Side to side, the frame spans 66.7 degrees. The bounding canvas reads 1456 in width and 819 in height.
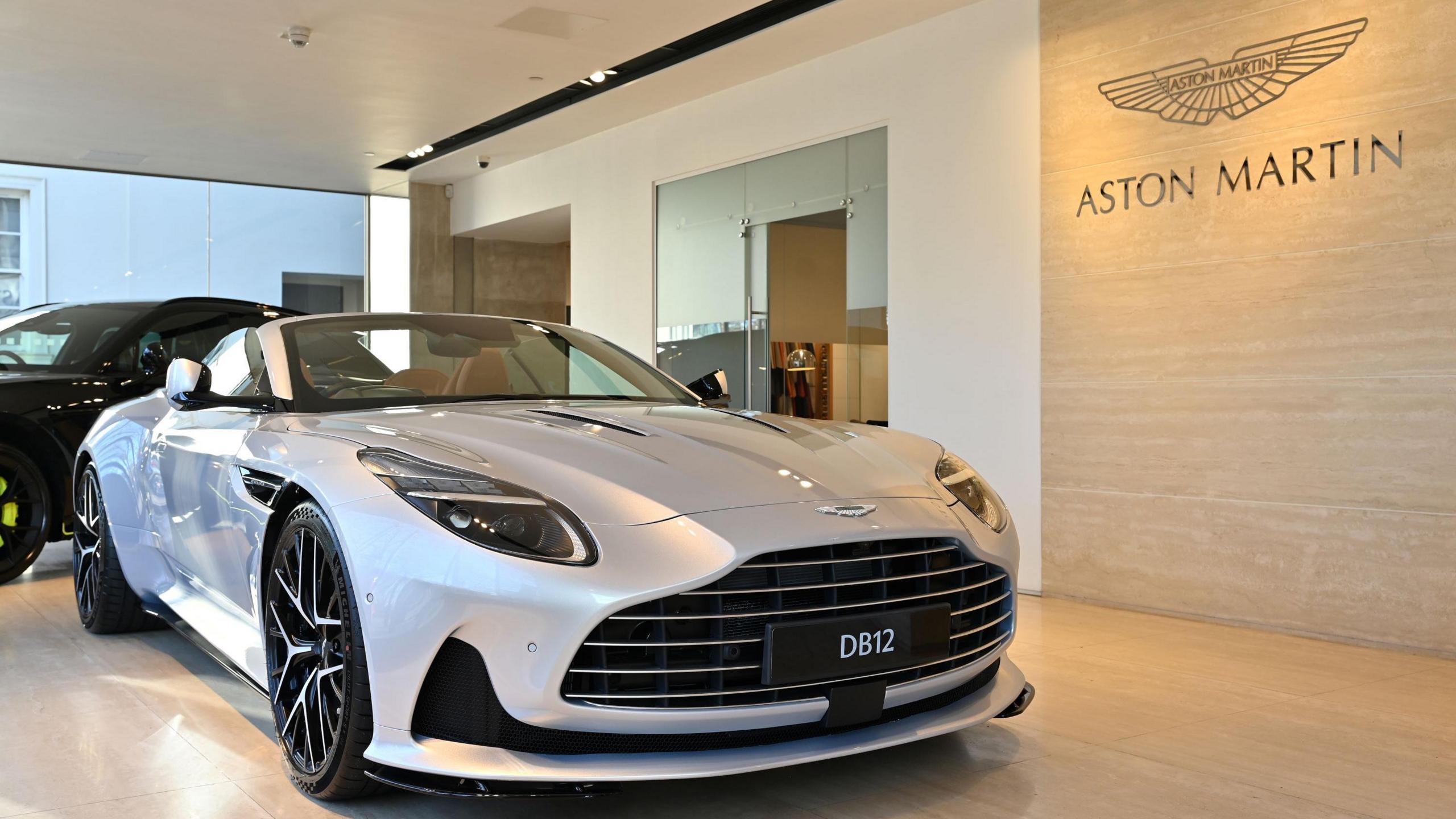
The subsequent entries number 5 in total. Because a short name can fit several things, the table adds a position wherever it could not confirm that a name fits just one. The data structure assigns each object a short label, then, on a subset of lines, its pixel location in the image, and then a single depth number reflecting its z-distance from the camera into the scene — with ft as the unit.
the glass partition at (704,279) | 23.90
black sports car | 15.72
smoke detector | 20.04
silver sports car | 5.90
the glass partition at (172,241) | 34.50
